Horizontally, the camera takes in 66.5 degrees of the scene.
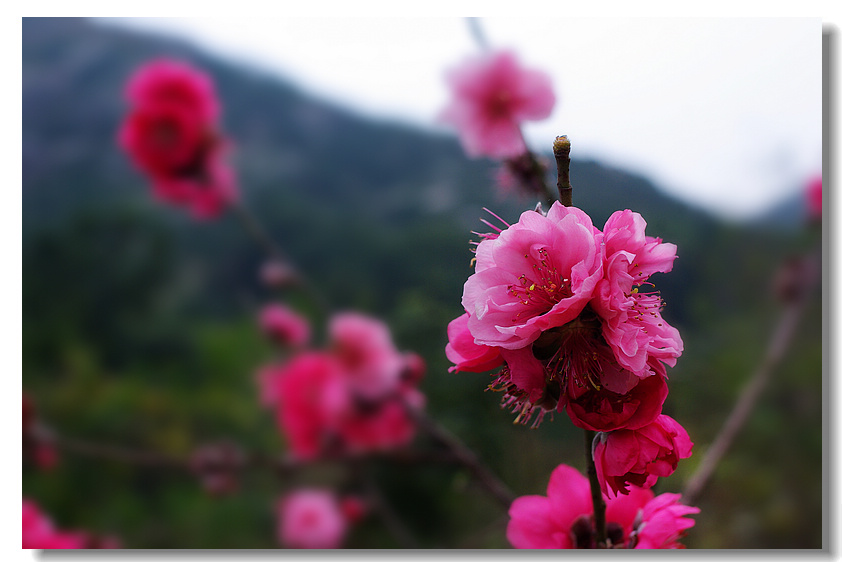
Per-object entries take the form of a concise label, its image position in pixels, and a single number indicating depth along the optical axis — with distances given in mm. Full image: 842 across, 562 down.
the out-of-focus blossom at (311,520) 1086
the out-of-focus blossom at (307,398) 1131
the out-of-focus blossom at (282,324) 1124
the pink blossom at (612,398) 413
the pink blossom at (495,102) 902
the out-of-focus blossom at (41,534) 1037
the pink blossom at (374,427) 1121
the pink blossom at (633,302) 402
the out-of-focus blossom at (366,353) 1114
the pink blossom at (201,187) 1126
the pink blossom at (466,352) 443
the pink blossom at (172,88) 1110
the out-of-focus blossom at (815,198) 1050
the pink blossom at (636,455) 410
